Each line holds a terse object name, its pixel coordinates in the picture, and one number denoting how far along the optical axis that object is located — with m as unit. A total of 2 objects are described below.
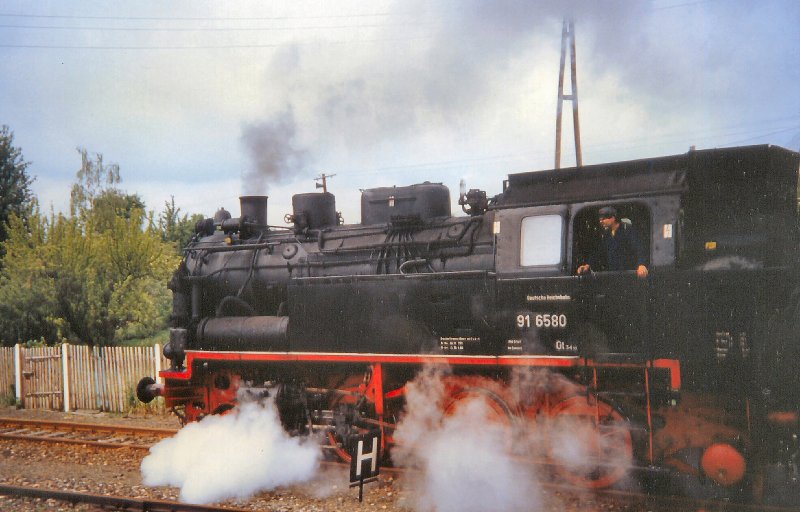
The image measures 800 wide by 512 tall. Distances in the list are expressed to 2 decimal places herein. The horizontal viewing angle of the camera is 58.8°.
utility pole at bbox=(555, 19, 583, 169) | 16.01
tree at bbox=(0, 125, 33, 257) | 27.38
